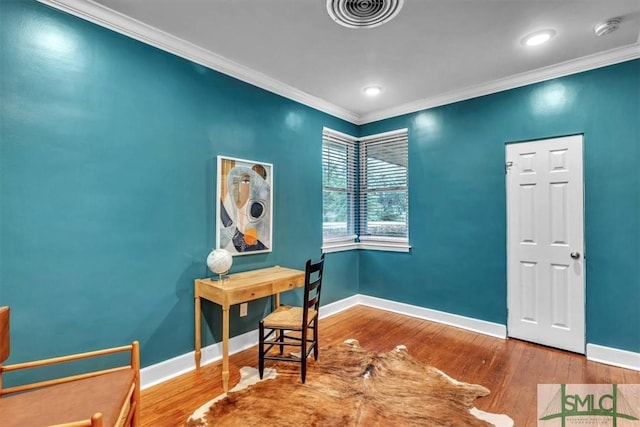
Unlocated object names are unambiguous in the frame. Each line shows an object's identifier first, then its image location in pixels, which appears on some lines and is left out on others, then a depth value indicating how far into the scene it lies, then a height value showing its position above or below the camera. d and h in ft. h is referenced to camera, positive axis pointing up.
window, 12.56 +1.10
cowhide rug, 5.85 -4.26
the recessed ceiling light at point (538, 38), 7.27 +4.67
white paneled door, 8.76 -0.92
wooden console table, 6.99 -2.00
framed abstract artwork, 8.55 +0.26
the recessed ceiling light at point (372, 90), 10.53 +4.73
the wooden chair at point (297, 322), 7.18 -2.87
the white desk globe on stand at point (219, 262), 7.70 -1.29
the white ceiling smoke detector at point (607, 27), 6.76 +4.58
